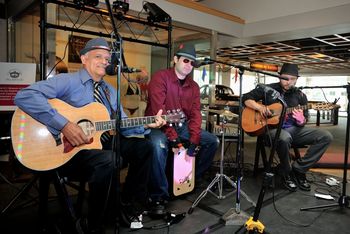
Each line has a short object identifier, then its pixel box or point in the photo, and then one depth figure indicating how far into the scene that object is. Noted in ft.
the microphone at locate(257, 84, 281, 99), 5.94
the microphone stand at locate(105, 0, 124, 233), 5.45
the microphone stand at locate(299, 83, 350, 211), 8.28
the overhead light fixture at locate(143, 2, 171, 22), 11.02
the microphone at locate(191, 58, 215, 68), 7.29
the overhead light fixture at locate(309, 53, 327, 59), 35.38
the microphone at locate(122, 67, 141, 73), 5.74
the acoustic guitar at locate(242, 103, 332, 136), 10.56
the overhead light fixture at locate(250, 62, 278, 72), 31.76
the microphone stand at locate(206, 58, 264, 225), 7.14
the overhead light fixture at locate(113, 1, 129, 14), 10.74
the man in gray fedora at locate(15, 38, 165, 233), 5.83
